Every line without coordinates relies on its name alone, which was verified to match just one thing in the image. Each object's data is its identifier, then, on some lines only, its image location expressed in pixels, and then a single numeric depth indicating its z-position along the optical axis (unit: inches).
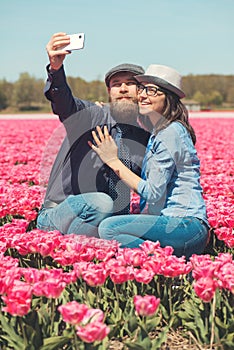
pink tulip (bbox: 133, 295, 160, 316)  87.4
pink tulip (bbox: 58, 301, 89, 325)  81.5
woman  134.8
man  156.9
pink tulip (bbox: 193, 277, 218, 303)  94.6
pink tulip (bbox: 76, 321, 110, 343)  78.5
